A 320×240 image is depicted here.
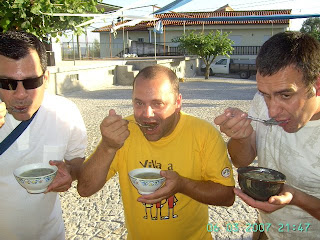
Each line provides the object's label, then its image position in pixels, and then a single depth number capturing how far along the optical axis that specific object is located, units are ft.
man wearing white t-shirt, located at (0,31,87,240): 6.72
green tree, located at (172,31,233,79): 75.61
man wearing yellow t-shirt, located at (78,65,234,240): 6.88
